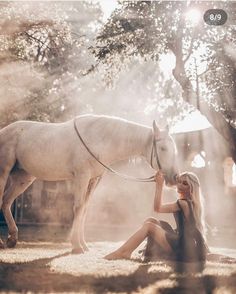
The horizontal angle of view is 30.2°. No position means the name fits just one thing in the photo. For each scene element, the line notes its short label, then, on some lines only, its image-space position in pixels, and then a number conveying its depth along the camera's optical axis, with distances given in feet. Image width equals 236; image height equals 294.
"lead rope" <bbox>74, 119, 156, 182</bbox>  25.87
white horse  25.17
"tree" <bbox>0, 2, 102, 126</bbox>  51.31
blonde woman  21.97
